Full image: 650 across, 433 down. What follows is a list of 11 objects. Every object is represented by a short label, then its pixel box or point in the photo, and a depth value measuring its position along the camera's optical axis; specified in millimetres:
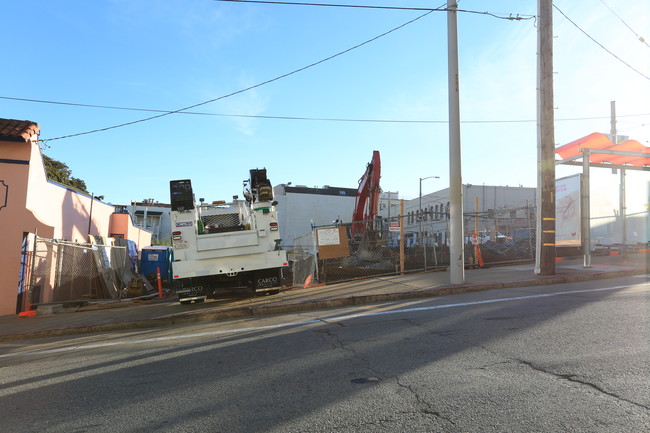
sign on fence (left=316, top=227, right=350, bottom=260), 13289
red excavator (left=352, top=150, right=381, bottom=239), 18891
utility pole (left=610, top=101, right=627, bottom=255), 16356
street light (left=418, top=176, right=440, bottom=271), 14150
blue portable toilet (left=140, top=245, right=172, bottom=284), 18703
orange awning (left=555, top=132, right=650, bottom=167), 13859
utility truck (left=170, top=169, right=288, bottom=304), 10070
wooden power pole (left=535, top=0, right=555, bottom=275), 11594
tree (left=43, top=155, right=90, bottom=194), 33484
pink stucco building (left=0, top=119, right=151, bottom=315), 11461
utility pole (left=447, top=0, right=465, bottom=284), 10922
